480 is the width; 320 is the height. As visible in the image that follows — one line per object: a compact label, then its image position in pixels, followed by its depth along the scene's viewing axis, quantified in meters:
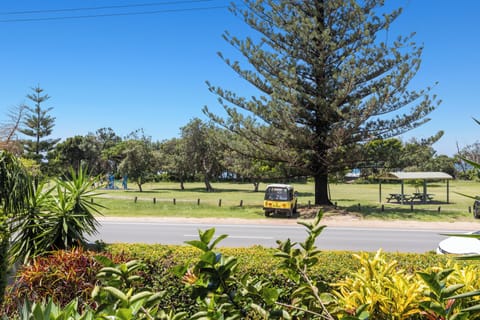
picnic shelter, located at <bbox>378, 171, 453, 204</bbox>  26.48
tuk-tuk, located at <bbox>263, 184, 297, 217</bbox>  19.06
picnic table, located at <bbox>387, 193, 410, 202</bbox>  28.94
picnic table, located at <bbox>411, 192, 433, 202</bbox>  29.19
